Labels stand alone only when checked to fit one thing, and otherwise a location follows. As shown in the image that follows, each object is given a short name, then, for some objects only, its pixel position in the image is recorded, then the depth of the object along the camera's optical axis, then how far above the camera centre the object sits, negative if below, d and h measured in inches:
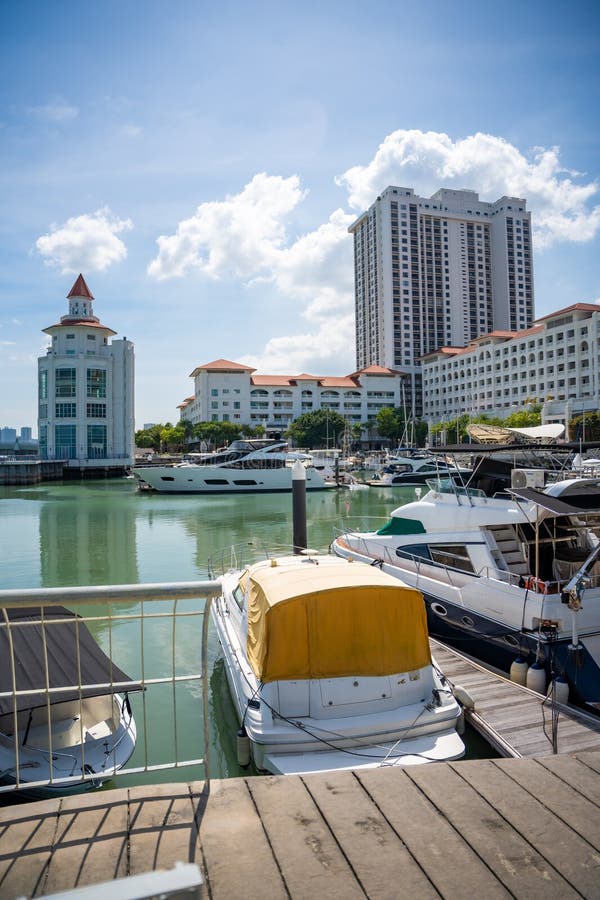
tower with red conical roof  3260.3 +328.6
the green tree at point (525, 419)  2992.1 +178.7
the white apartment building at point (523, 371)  3272.6 +550.1
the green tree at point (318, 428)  3922.2 +178.3
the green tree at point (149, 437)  4360.2 +140.9
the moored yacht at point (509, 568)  366.3 -88.2
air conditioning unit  480.7 -20.6
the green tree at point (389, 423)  4210.1 +224.1
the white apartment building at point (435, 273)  5073.8 +1639.0
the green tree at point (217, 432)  3865.7 +155.1
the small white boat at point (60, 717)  241.1 -120.8
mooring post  730.4 -62.7
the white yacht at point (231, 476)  2271.2 -81.6
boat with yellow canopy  258.2 -106.8
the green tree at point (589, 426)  2564.0 +120.7
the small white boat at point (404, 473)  2459.4 -83.7
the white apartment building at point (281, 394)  4394.7 +470.2
